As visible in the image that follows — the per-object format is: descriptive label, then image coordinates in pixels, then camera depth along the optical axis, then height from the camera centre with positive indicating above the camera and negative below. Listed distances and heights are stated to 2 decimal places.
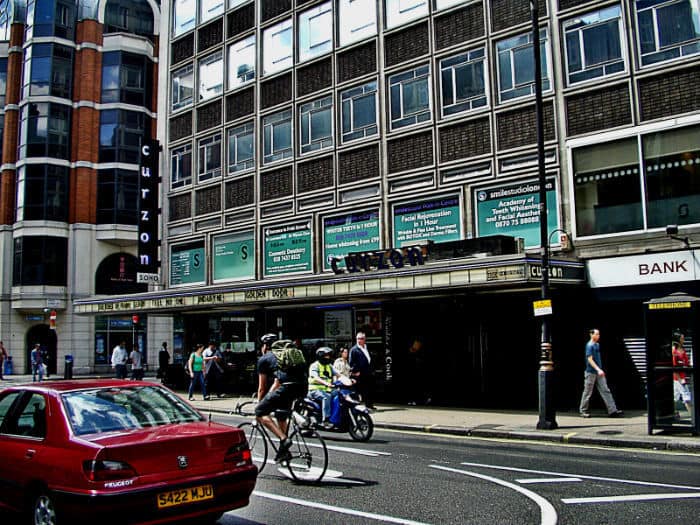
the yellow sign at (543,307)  12.94 +0.44
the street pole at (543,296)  12.80 +0.64
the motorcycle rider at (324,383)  12.16 -0.77
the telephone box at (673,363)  11.41 -0.56
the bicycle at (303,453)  8.29 -1.34
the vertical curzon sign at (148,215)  26.56 +4.68
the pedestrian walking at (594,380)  14.01 -0.96
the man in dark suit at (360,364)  15.50 -0.58
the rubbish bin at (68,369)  28.34 -0.97
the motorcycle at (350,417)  12.26 -1.36
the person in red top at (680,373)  11.52 -0.73
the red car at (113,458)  5.49 -0.93
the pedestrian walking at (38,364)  30.82 -0.81
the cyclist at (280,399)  8.57 -0.72
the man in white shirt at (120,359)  25.97 -0.57
